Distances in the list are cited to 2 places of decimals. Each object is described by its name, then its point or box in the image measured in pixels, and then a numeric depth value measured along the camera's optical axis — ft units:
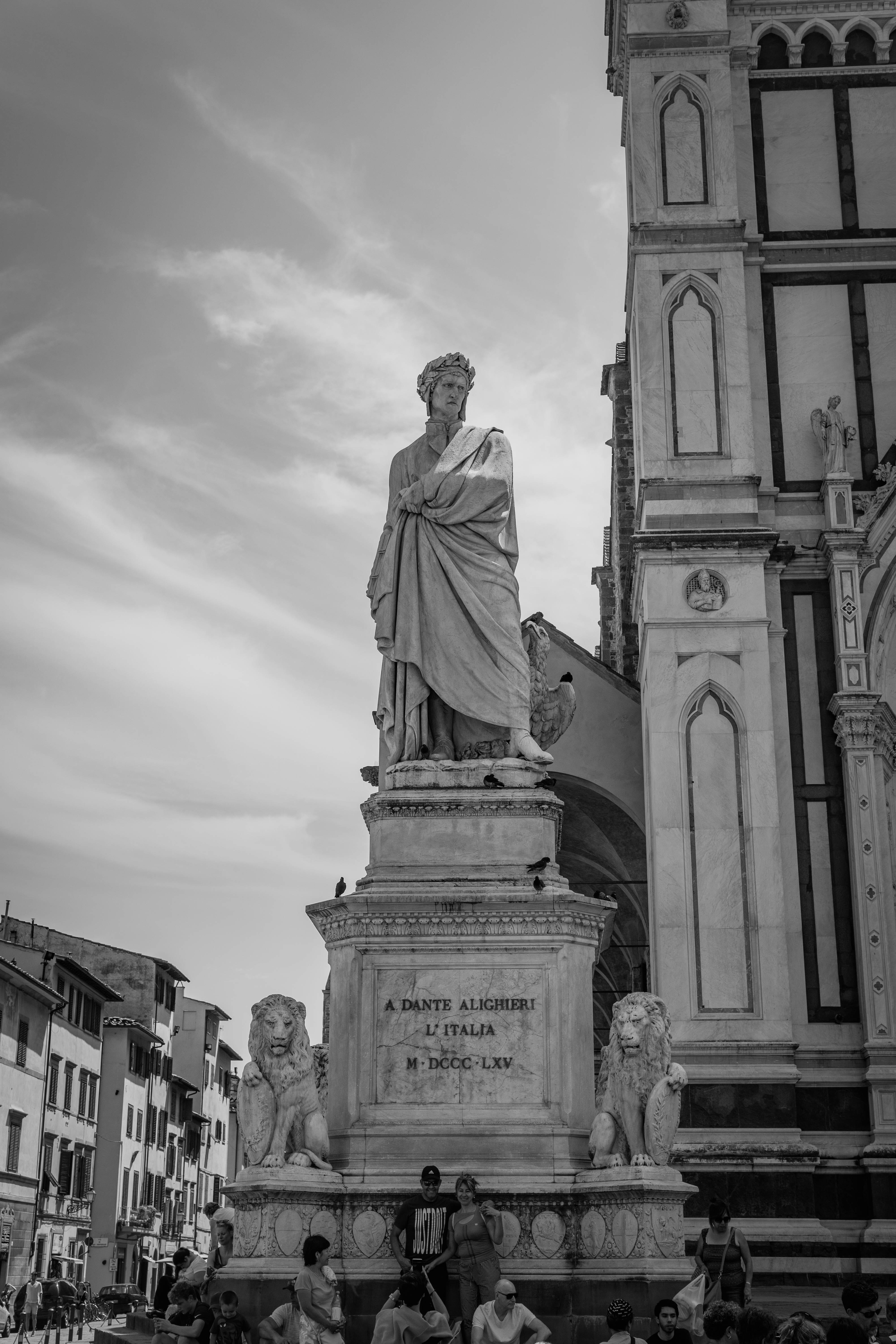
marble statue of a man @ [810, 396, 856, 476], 67.82
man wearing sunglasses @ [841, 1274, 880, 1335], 22.20
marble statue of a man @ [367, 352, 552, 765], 40.42
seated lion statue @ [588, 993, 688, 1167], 34.50
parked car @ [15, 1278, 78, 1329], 109.29
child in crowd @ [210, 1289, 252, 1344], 29.53
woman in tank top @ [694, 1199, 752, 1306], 31.48
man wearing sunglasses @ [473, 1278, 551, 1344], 27.89
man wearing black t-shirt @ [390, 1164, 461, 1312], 32.40
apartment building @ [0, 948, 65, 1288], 139.85
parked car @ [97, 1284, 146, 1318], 142.82
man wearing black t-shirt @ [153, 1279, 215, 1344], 30.14
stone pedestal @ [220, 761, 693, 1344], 33.50
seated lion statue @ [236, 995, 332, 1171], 34.78
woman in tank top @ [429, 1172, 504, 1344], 31.60
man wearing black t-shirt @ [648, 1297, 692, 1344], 26.07
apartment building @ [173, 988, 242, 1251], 235.40
